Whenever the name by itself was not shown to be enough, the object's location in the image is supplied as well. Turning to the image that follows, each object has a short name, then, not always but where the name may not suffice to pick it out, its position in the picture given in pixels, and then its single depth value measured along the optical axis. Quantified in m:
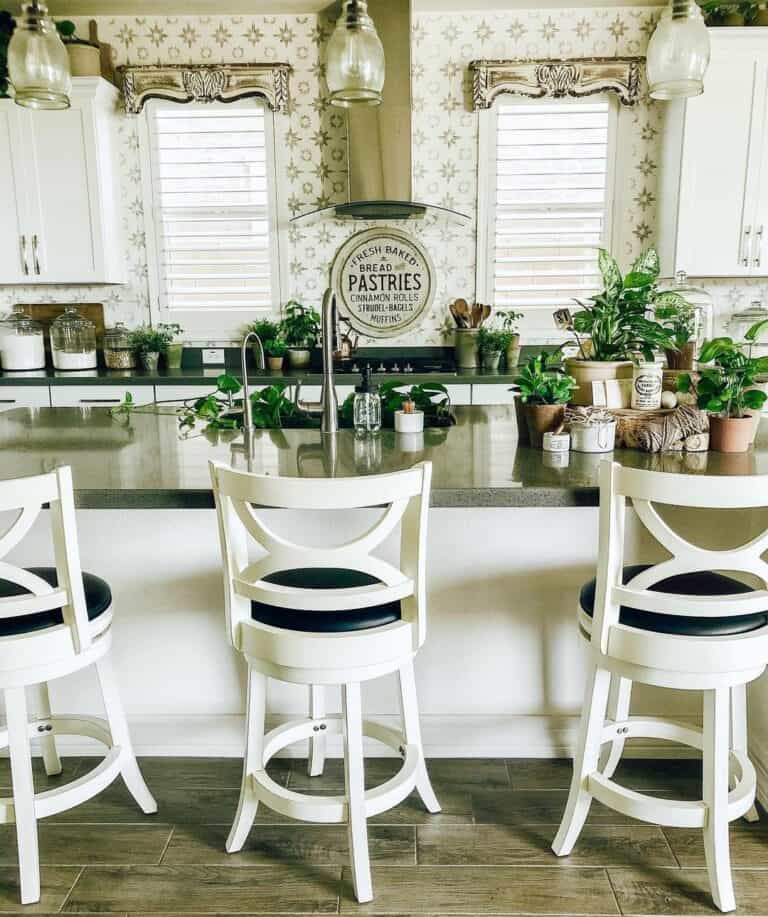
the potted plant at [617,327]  2.07
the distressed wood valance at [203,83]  4.22
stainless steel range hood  3.92
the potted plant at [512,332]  4.37
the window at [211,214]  4.36
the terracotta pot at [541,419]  2.09
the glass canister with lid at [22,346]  4.27
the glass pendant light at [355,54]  2.09
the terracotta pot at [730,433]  2.02
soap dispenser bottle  2.29
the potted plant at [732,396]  2.02
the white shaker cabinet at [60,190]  4.04
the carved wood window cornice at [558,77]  4.15
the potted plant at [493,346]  4.34
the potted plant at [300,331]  4.43
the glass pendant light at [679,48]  1.97
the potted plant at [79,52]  3.94
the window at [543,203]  4.29
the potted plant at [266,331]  4.45
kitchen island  2.10
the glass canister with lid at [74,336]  4.42
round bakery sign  4.51
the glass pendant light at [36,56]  2.05
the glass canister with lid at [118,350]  4.39
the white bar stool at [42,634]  1.53
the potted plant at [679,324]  2.14
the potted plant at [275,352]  4.30
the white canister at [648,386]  2.08
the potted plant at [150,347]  4.39
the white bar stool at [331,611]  1.51
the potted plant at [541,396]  2.09
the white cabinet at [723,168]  3.79
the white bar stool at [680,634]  1.51
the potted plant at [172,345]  4.46
